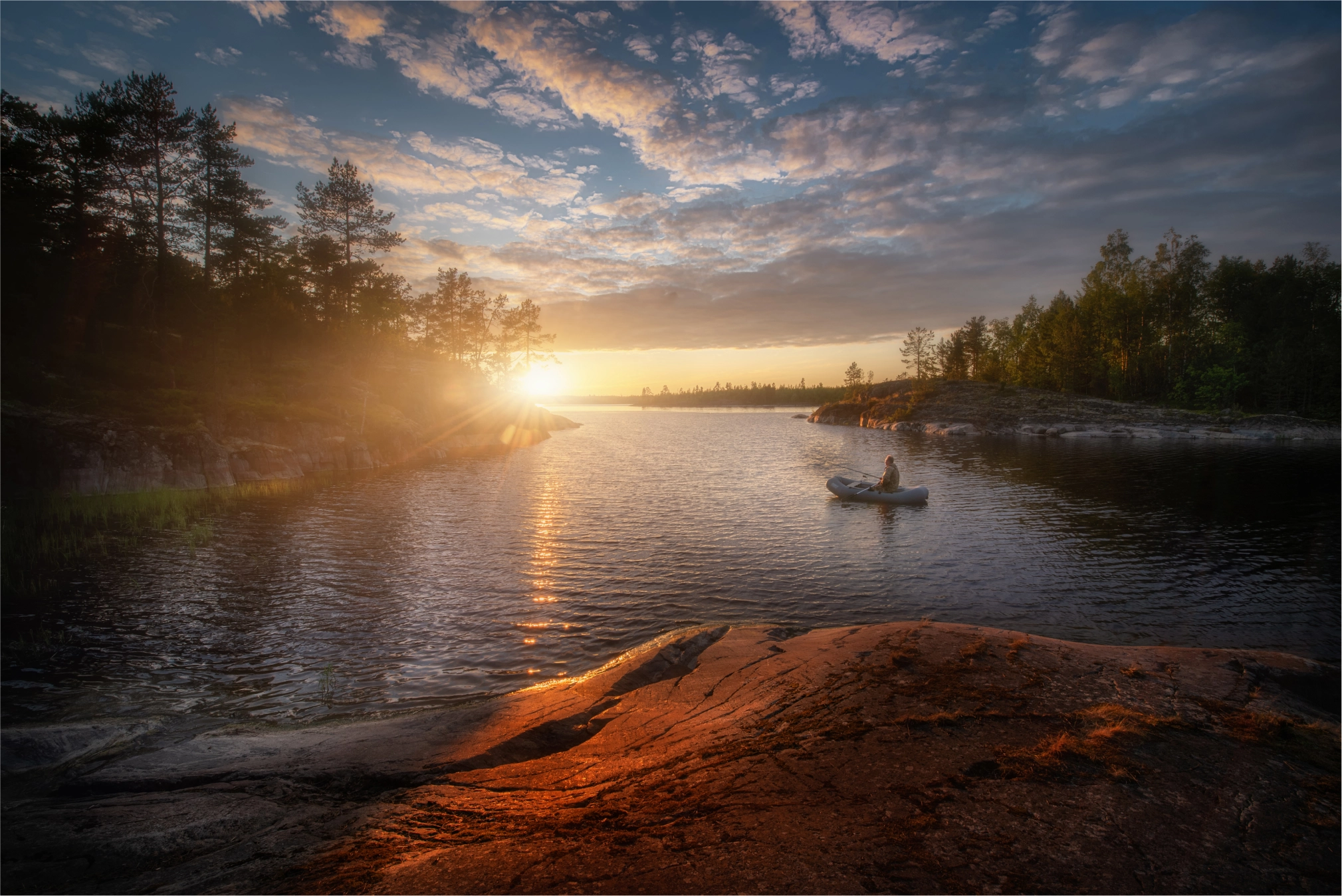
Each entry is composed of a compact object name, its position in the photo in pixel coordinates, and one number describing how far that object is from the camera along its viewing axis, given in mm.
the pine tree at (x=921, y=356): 147875
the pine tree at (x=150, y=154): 34906
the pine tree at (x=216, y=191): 40188
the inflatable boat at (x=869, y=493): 27422
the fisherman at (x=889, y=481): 28544
